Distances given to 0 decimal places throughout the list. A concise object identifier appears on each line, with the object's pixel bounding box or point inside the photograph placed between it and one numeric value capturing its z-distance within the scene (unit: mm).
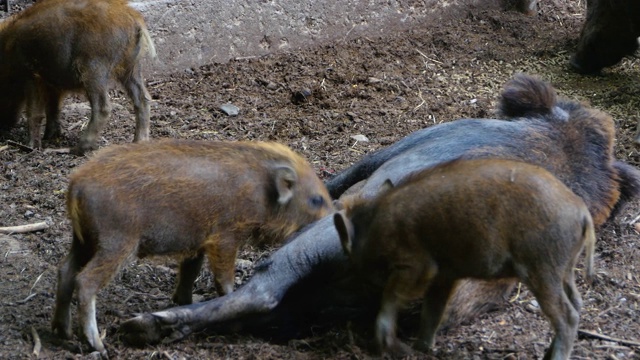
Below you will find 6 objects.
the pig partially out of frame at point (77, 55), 13477
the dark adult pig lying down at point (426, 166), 8891
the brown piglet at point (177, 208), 8250
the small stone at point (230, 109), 14957
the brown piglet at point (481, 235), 7680
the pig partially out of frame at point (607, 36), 17797
